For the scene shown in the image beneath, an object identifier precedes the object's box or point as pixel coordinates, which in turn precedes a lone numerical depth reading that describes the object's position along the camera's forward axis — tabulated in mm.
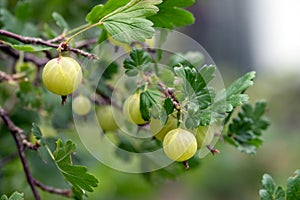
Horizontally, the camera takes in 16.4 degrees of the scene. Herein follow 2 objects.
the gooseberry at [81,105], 599
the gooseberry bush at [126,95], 513
